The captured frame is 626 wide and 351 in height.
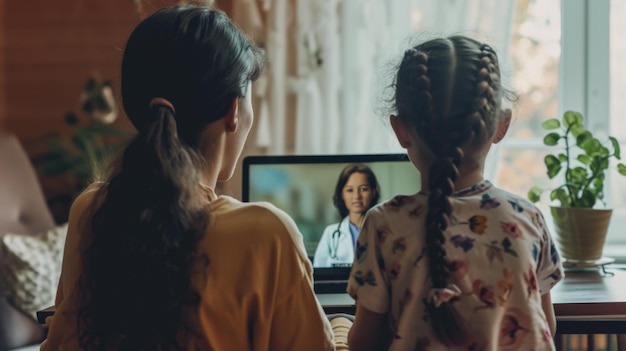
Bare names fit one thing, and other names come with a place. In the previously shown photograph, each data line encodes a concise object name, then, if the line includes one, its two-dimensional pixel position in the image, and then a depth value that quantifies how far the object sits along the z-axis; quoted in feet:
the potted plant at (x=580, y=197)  5.83
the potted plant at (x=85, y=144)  7.78
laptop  5.48
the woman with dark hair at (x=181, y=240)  3.17
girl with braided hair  3.40
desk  4.62
